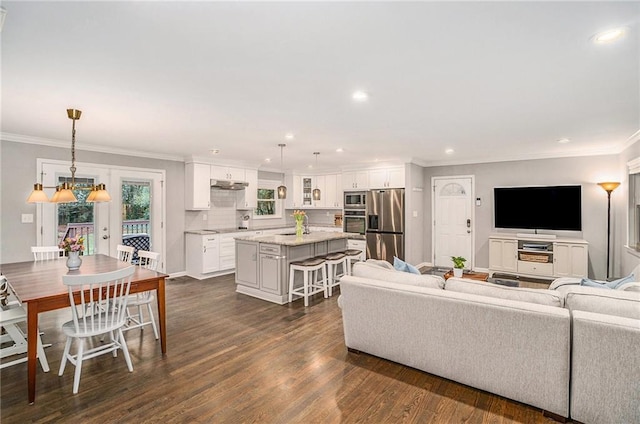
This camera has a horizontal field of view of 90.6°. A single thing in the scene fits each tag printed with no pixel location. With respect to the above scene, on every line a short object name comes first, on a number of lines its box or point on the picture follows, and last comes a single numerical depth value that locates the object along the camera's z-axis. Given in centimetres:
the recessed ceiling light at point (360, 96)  282
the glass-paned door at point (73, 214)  474
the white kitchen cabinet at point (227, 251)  656
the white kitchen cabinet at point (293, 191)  874
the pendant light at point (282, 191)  537
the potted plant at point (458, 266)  421
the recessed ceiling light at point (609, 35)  183
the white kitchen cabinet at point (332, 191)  821
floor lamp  523
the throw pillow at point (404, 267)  322
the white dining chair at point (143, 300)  340
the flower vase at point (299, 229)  543
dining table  238
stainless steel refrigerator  684
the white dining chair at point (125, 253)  419
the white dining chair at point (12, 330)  267
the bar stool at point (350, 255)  566
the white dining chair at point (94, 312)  249
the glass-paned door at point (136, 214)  565
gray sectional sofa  197
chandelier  318
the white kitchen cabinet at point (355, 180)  742
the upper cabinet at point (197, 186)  640
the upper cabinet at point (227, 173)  672
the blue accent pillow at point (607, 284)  251
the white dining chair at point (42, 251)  402
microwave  741
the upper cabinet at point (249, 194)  738
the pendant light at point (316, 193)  599
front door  692
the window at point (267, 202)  806
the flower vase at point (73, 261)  329
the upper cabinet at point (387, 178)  689
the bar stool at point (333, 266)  516
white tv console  557
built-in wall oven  740
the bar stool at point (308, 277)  466
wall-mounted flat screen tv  580
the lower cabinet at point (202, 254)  624
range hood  681
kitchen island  475
